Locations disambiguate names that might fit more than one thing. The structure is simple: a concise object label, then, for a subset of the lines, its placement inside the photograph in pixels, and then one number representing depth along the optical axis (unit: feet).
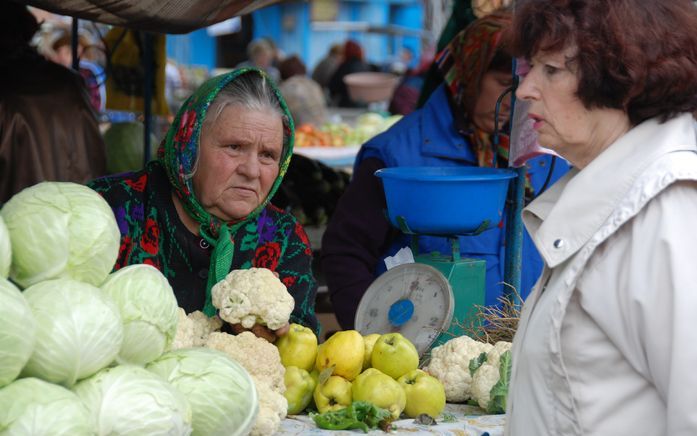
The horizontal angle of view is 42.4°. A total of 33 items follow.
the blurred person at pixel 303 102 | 35.17
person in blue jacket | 11.98
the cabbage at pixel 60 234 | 5.77
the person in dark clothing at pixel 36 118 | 13.70
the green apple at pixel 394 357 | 8.14
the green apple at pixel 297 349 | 8.13
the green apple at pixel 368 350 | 8.41
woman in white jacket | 5.38
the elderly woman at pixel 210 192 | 9.52
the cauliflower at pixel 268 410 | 6.86
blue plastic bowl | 9.91
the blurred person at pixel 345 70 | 53.26
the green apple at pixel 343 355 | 8.05
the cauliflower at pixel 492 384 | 8.18
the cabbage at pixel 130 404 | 5.40
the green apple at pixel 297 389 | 7.84
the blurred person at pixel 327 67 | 57.67
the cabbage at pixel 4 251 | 5.49
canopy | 9.68
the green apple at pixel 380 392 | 7.70
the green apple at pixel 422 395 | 7.93
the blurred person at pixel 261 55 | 51.60
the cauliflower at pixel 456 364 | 8.53
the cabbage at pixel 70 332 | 5.36
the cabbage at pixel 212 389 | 6.07
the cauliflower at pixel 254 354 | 7.30
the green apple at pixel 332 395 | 7.86
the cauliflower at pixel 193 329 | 7.13
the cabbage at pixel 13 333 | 5.07
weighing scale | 9.43
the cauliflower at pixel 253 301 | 7.82
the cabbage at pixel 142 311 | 5.93
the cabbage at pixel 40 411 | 5.03
